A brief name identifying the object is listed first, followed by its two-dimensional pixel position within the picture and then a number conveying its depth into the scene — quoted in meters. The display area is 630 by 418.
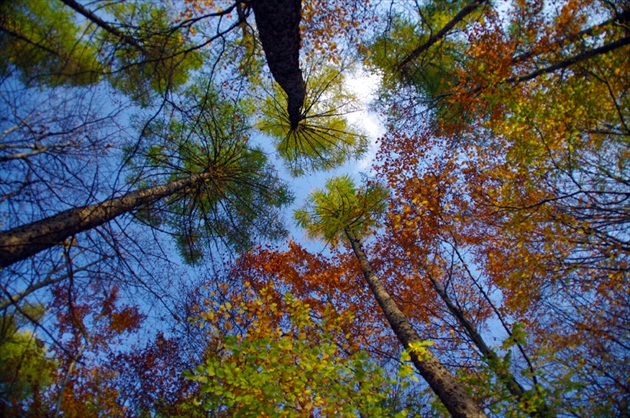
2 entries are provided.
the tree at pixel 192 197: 2.73
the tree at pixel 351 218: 5.70
